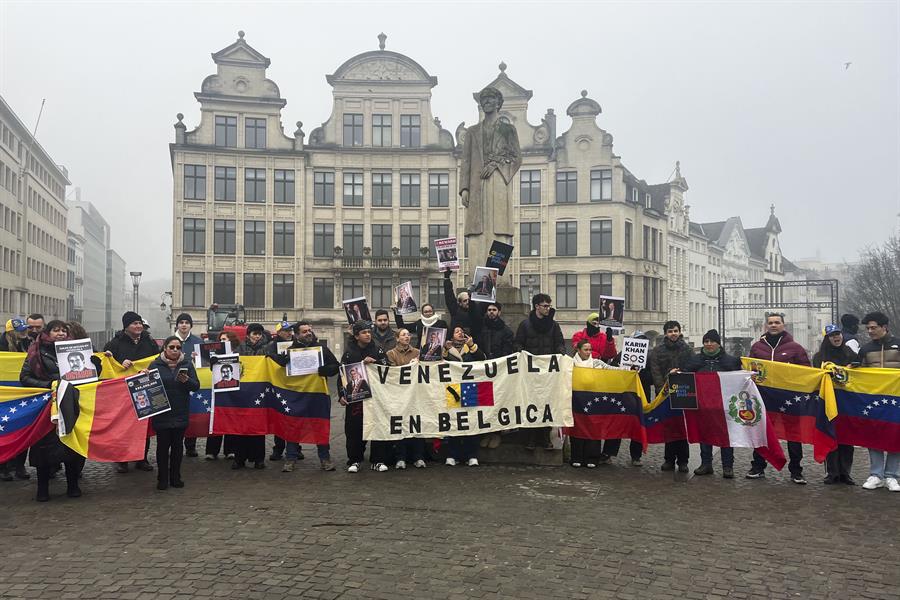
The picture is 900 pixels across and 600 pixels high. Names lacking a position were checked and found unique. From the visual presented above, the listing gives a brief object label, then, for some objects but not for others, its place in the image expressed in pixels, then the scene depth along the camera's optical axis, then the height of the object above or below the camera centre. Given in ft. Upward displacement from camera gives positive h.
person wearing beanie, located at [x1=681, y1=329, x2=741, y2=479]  32.58 -2.02
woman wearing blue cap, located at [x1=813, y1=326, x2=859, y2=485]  31.55 -1.84
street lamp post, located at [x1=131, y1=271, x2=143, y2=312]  129.09 +7.33
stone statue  41.14 +8.36
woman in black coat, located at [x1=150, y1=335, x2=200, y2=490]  29.40 -3.81
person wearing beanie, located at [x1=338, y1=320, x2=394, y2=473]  33.04 -4.55
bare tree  138.72 +8.13
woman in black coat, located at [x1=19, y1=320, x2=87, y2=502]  27.71 -4.65
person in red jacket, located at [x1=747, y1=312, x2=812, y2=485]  31.89 -1.49
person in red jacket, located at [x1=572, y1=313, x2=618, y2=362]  36.24 -0.98
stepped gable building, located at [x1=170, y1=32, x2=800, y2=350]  144.87 +25.30
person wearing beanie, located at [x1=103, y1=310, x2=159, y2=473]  33.06 -1.28
